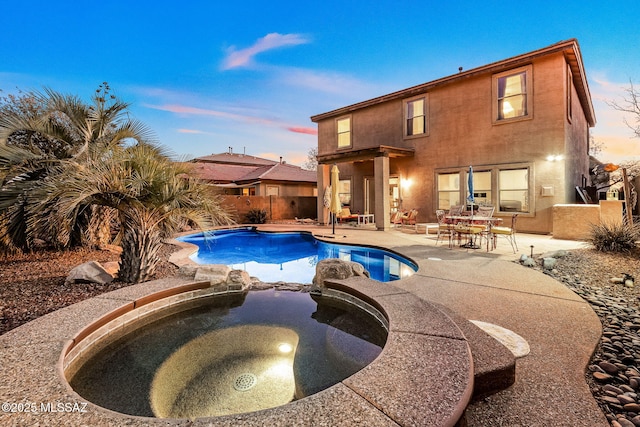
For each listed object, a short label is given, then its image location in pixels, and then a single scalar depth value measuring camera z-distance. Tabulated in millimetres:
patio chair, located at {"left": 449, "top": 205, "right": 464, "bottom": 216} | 10117
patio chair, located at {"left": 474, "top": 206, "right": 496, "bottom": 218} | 9002
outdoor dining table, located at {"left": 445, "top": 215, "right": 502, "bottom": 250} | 7759
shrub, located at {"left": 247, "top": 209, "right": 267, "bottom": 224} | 16469
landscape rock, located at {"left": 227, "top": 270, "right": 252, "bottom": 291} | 4641
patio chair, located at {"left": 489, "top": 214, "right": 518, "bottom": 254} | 7504
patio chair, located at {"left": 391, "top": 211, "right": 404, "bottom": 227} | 13236
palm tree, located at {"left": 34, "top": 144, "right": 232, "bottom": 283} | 4059
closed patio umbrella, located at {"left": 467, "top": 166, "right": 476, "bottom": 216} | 9305
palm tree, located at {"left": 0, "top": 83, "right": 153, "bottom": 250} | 5344
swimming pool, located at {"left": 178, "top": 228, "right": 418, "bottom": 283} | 6777
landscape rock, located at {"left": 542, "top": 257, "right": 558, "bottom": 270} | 5742
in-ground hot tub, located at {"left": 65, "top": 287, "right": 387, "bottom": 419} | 2184
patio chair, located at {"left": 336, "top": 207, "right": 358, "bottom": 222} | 14844
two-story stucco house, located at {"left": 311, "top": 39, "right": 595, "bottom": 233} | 10008
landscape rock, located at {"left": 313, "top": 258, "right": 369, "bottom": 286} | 4426
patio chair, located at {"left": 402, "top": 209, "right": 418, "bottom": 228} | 12922
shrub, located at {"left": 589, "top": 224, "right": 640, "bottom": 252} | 6309
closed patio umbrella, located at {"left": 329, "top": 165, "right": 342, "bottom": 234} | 11820
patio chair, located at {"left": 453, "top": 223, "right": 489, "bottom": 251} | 7738
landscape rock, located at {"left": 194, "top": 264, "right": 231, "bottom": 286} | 4422
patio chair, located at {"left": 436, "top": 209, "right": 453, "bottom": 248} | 8492
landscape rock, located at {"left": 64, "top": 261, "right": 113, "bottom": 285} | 4441
